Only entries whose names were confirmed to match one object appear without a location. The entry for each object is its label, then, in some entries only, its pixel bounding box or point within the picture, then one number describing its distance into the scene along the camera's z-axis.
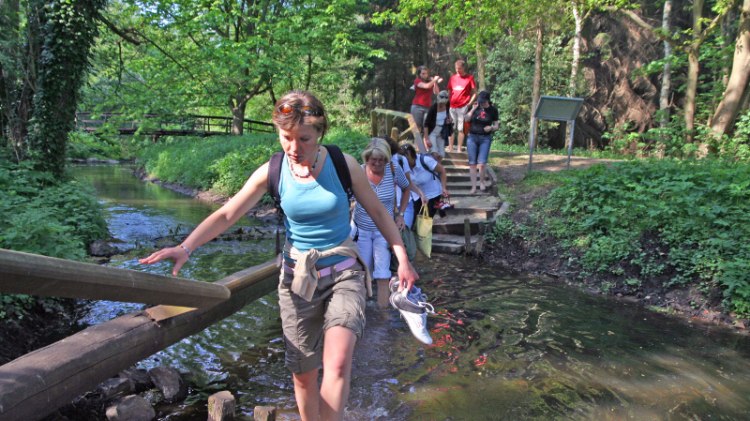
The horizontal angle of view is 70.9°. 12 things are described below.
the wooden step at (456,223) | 10.98
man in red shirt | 13.63
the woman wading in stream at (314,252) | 2.83
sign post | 12.38
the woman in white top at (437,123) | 12.57
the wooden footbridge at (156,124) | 12.50
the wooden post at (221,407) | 3.60
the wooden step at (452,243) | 10.52
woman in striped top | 5.73
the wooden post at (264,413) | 3.44
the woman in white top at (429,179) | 7.69
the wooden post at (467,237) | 10.41
